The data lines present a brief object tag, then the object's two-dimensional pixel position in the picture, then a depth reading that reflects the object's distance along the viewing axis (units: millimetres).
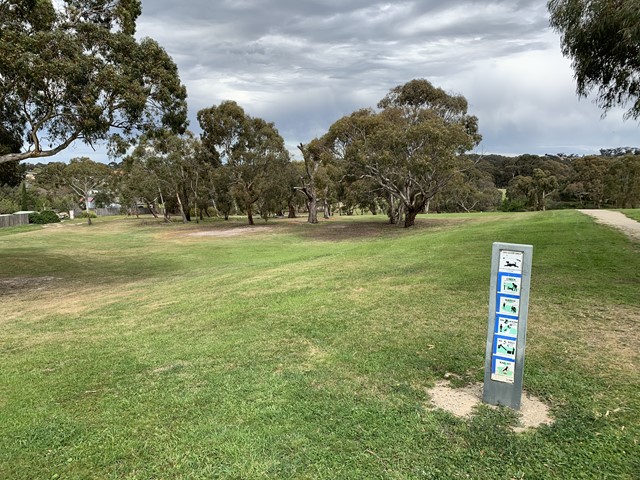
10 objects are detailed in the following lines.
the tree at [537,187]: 59719
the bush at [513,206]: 58656
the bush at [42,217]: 46219
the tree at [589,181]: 56656
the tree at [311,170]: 38741
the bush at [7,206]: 51344
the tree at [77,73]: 10211
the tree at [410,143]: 26328
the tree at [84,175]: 51844
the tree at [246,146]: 38250
